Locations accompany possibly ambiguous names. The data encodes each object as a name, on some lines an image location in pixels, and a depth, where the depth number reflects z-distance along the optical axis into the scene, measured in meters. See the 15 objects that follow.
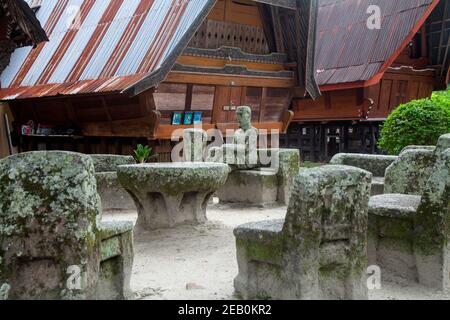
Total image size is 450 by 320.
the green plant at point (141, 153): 12.34
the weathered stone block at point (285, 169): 9.61
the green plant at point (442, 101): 12.61
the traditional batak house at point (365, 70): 16.86
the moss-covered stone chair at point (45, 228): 3.66
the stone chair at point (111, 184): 9.21
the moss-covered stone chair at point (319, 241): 4.04
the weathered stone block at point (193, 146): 10.28
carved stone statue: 9.73
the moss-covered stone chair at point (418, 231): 4.84
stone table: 6.70
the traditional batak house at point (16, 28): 9.04
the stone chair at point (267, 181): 9.59
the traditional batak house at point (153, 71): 12.66
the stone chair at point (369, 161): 8.48
